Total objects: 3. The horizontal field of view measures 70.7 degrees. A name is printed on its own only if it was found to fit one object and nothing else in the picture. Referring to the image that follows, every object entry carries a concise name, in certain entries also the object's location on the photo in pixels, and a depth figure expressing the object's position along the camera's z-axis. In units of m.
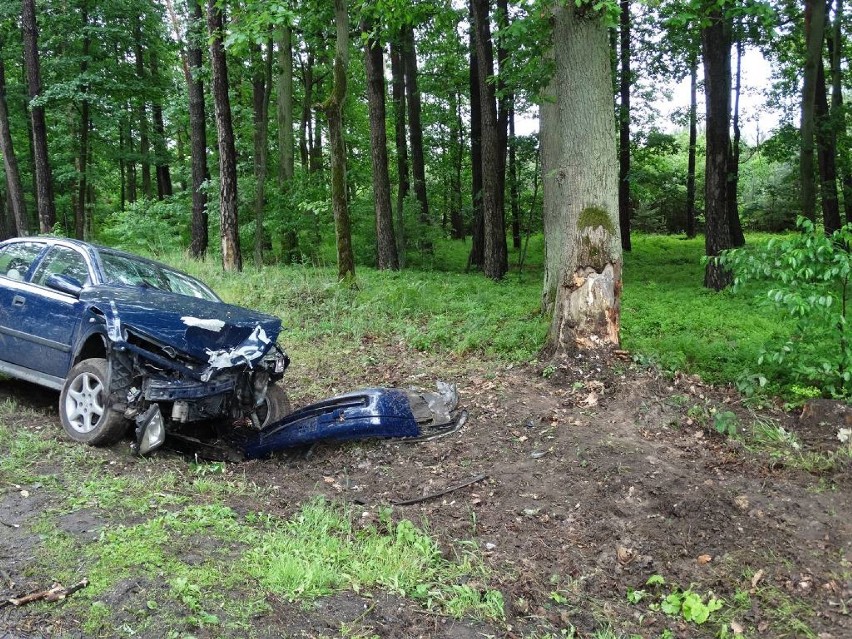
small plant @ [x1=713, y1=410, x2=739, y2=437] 5.52
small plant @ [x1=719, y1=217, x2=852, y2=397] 5.31
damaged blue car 5.12
